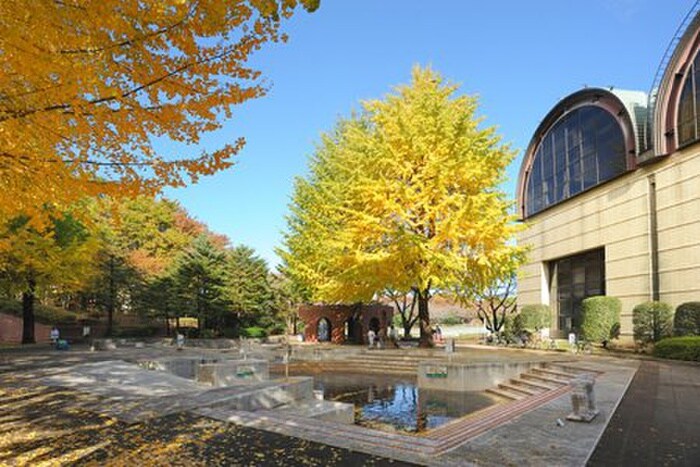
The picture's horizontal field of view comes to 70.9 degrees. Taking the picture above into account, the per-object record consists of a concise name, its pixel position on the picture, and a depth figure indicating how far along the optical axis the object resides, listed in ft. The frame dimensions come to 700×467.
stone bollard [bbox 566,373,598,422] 28.50
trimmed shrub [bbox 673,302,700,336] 63.98
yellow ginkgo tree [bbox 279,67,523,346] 66.54
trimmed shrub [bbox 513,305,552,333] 106.73
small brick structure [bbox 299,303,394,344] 105.81
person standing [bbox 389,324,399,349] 84.10
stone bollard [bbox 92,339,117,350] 89.30
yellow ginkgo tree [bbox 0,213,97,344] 81.15
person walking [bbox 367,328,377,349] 87.35
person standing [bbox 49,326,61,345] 94.22
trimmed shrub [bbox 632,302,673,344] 70.54
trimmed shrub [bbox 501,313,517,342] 104.47
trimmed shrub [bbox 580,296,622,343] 82.02
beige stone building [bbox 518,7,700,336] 72.95
